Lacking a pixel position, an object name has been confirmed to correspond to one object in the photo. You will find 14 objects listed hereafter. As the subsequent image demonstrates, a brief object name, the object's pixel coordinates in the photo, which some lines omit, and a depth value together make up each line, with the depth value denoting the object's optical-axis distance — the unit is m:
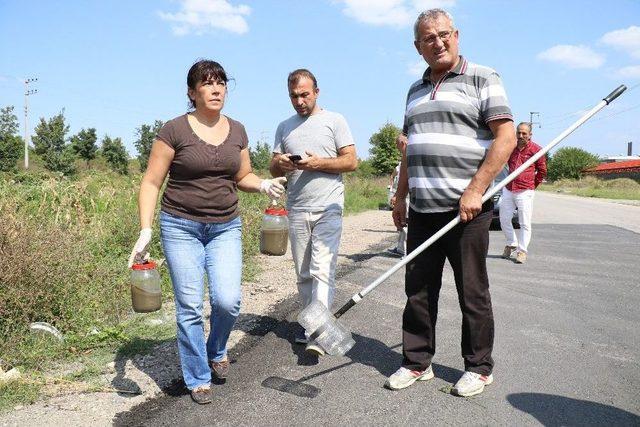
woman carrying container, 3.37
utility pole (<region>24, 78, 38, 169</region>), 52.38
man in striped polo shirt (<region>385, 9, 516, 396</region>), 3.33
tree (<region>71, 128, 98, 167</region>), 45.16
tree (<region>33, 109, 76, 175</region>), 38.66
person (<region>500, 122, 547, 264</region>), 8.00
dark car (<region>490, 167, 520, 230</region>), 13.53
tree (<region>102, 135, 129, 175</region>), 45.88
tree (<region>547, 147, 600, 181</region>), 87.56
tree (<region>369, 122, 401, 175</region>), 41.34
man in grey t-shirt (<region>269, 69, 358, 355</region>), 4.30
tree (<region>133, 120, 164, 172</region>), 44.33
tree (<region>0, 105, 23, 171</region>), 37.81
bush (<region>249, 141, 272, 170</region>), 40.41
